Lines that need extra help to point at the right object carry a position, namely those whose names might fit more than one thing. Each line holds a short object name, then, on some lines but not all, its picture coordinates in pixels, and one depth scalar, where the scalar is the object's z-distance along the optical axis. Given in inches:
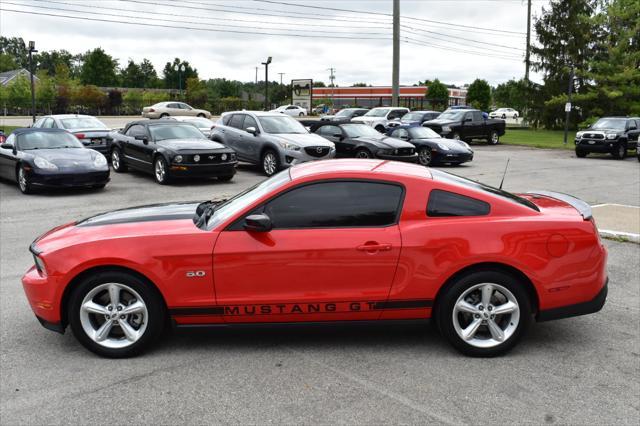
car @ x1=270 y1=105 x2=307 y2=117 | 2397.9
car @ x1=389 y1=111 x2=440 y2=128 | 1211.2
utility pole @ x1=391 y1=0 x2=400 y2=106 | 1483.8
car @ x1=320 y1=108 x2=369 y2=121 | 1472.7
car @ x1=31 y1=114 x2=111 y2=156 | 703.7
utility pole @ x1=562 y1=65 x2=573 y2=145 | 1143.5
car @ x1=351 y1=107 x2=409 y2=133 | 1246.9
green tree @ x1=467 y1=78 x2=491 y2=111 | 3157.0
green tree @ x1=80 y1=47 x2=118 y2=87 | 3644.2
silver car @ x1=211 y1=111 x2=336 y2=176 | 637.9
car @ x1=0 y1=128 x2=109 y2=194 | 500.4
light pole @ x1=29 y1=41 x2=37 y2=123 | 1302.9
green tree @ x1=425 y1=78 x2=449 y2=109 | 3376.0
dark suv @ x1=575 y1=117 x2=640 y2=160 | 938.1
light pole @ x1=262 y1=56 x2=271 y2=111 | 1781.5
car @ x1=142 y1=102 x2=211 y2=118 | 1768.0
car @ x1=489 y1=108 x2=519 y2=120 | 2864.2
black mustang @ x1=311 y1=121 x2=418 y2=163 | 727.1
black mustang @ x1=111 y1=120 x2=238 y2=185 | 575.2
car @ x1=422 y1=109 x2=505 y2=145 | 1130.0
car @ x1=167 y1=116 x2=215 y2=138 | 934.2
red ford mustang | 173.8
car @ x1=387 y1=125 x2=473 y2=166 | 776.9
